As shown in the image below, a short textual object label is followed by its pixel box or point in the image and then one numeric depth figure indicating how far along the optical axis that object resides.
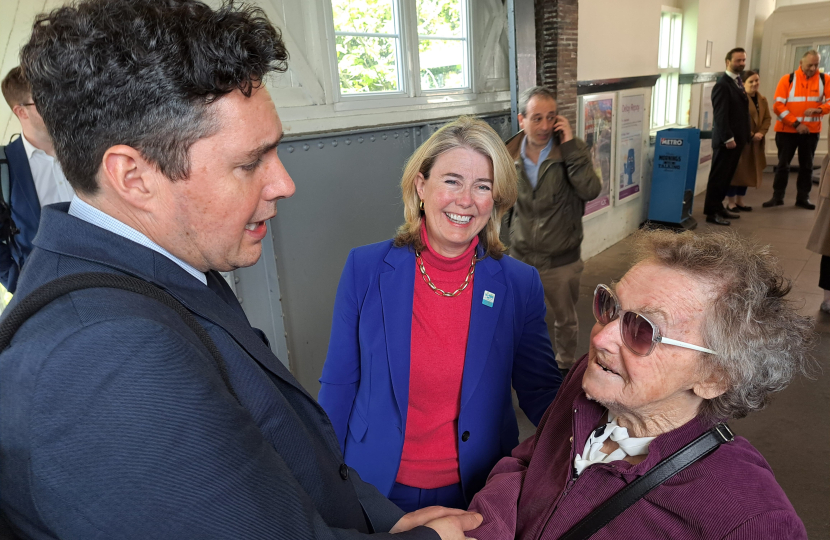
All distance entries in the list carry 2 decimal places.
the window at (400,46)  4.25
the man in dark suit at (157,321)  0.68
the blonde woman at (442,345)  1.96
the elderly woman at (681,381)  1.18
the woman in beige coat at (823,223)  5.03
